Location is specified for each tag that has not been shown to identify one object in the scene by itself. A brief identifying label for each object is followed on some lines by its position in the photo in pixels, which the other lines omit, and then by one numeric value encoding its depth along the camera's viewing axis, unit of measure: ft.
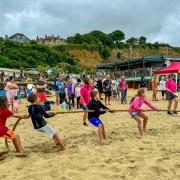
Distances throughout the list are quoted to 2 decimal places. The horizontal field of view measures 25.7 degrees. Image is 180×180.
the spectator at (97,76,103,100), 72.23
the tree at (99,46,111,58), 331.36
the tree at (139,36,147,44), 516.57
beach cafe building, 139.64
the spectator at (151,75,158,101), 77.25
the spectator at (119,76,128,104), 72.18
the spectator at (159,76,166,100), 81.31
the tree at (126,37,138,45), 504.02
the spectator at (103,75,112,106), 68.11
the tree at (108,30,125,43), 468.75
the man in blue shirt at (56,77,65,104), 61.67
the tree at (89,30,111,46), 417.28
